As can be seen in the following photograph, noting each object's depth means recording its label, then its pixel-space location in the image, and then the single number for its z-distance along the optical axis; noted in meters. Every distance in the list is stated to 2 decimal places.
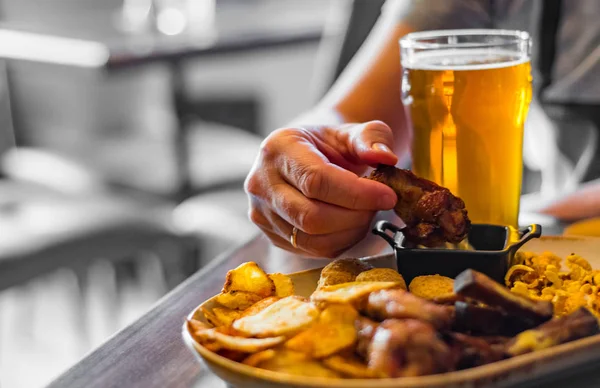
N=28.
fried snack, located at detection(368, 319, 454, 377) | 0.49
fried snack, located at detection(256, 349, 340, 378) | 0.51
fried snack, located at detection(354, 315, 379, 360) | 0.53
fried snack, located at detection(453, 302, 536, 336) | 0.54
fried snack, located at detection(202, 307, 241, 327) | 0.62
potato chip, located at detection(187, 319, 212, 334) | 0.57
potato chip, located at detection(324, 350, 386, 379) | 0.50
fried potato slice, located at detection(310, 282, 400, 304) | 0.56
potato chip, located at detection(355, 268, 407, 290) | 0.65
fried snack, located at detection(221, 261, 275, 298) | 0.66
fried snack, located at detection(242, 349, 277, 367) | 0.53
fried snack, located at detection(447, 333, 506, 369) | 0.50
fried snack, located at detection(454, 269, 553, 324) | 0.53
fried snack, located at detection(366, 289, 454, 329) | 0.53
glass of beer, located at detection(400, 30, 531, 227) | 0.87
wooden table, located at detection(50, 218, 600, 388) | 0.61
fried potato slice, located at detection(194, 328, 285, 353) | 0.53
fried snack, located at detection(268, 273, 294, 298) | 0.68
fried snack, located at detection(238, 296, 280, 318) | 0.61
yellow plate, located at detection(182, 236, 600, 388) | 0.47
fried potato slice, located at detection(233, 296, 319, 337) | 0.55
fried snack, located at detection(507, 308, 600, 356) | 0.52
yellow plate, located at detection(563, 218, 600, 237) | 0.95
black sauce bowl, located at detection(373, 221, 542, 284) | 0.67
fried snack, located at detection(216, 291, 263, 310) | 0.65
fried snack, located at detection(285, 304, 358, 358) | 0.52
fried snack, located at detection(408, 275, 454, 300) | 0.62
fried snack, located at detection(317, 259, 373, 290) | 0.68
